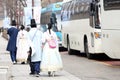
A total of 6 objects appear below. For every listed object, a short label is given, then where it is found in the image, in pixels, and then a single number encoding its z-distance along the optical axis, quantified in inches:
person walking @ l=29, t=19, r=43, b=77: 660.7
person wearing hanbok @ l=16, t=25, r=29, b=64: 904.9
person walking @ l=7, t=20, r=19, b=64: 911.0
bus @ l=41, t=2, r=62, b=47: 1376.7
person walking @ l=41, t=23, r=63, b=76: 653.3
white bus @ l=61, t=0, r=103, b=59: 946.7
